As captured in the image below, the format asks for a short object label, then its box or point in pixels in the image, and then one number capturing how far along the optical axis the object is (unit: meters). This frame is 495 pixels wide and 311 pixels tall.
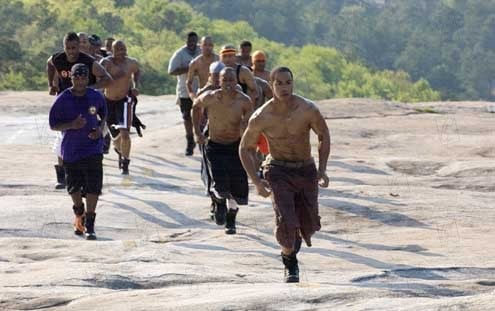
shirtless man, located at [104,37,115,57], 20.62
